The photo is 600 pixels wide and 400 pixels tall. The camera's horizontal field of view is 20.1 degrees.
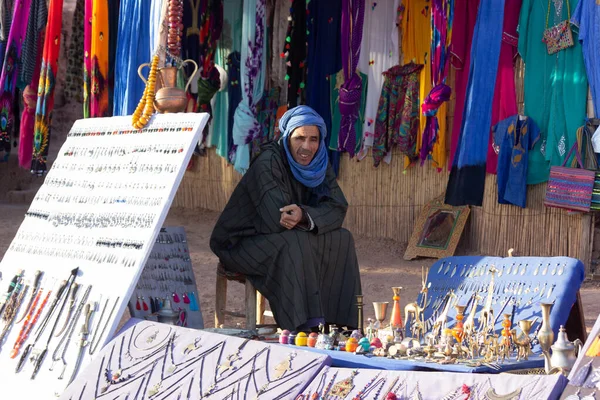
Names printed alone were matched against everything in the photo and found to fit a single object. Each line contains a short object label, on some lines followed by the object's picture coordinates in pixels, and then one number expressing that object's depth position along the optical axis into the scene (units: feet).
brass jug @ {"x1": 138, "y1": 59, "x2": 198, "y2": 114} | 27.32
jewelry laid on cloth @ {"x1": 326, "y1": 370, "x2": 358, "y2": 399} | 18.77
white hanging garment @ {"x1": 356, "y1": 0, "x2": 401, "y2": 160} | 46.26
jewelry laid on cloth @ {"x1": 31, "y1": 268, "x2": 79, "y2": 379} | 24.60
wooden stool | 29.77
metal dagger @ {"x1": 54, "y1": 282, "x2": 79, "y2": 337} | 25.03
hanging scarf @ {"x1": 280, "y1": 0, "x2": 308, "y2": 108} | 46.88
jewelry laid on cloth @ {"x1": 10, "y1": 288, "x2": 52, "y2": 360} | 25.71
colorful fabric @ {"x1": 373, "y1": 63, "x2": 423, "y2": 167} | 46.04
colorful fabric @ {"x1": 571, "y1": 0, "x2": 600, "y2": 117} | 36.84
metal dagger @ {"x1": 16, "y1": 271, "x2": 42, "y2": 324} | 26.66
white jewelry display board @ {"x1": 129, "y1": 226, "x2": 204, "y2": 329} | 29.62
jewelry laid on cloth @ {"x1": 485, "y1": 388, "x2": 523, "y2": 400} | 16.52
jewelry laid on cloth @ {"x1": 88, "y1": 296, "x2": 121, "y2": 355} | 23.84
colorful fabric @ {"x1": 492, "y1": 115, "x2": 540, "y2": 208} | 41.30
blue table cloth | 21.25
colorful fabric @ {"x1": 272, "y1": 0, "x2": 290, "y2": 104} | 47.54
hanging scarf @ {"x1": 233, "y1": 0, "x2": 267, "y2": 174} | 43.68
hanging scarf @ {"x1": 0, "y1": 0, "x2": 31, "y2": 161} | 39.88
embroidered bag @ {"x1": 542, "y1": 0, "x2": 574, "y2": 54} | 38.47
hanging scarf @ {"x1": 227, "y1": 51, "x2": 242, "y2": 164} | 48.65
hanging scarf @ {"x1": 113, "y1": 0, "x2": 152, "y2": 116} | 34.21
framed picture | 47.63
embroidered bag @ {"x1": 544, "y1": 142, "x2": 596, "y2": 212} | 39.75
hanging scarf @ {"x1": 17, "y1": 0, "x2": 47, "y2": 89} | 40.15
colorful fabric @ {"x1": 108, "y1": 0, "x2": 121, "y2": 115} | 36.73
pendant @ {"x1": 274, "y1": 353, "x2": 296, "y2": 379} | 20.16
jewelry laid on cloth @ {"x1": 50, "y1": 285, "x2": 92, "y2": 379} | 24.19
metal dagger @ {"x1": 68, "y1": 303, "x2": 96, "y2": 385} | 23.66
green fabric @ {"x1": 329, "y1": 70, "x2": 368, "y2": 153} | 47.63
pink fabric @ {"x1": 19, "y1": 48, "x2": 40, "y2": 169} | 40.19
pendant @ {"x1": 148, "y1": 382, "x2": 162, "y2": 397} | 21.43
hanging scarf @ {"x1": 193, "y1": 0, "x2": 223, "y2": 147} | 47.36
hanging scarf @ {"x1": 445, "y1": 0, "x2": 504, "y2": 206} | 34.78
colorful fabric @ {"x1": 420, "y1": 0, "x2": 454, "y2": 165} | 42.66
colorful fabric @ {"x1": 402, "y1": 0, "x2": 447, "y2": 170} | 44.83
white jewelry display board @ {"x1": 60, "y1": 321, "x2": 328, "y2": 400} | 20.15
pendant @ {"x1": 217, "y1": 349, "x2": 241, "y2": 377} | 21.16
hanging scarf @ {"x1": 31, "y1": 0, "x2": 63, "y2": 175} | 37.68
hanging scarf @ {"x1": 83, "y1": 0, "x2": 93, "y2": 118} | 36.22
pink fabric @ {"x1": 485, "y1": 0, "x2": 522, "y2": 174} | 40.48
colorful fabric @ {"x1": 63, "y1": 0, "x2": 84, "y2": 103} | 49.29
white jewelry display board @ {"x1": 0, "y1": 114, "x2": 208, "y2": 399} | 24.28
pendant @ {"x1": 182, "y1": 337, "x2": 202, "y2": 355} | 22.37
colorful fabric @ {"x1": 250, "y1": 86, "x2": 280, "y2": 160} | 50.10
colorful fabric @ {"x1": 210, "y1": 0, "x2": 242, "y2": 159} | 47.89
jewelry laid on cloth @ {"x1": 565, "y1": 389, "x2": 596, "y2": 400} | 15.60
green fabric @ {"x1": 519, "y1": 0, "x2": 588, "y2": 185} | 39.11
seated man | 28.74
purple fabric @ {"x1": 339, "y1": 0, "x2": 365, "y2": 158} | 45.86
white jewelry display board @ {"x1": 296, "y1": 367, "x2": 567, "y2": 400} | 16.40
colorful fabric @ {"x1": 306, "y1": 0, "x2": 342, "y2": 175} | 46.53
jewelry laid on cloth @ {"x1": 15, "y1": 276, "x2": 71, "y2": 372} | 25.23
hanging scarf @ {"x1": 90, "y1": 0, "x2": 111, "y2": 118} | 35.65
